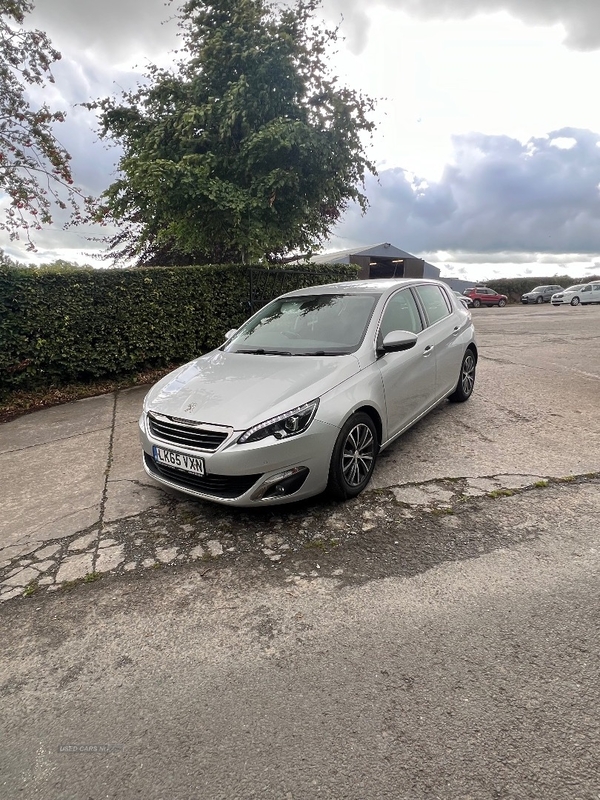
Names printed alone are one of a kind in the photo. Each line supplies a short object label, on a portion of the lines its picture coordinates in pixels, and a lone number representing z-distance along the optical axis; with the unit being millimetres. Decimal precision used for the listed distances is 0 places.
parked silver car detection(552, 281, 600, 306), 31609
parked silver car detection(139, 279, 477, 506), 3045
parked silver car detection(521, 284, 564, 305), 37750
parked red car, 35844
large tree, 7930
